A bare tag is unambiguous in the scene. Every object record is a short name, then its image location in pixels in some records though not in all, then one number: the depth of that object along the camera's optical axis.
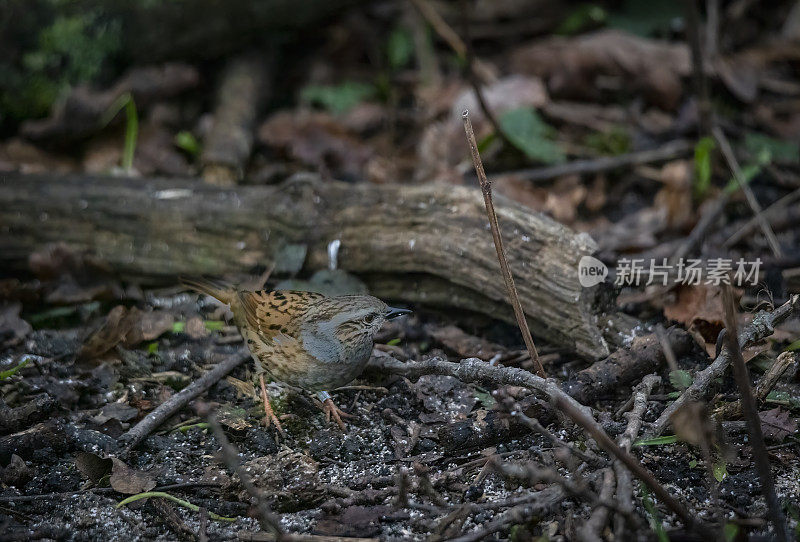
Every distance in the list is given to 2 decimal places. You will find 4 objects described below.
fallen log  7.83
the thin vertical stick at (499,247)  5.77
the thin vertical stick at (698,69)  10.70
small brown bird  7.05
